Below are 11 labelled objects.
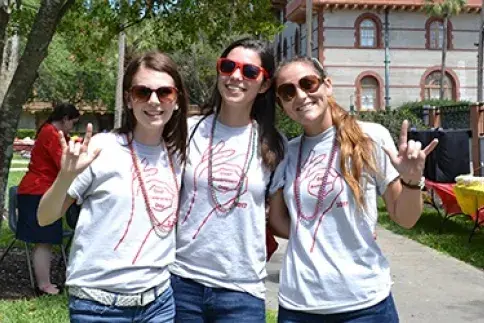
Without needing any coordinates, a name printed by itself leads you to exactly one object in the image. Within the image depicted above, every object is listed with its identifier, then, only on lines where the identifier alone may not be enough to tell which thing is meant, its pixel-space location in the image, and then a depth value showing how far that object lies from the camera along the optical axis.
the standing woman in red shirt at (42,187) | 6.40
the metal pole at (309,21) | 18.84
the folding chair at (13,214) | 6.93
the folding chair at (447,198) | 10.26
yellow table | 8.84
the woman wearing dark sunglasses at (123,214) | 2.63
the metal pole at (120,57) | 19.77
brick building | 39.06
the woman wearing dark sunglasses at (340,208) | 2.69
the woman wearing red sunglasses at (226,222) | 2.81
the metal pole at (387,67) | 39.69
